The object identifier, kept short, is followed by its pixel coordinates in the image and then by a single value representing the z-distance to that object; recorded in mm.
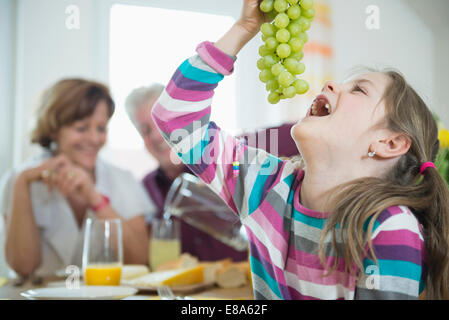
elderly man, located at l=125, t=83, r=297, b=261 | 1681
